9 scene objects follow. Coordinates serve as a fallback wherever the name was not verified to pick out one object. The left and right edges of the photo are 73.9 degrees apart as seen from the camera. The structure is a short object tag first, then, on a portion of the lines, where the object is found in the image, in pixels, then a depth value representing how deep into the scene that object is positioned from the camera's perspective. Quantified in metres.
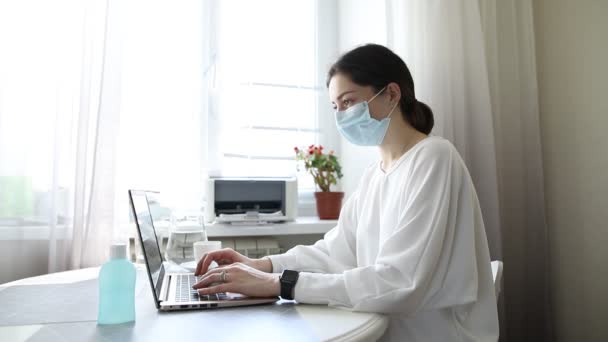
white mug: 1.21
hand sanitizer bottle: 0.72
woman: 0.86
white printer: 1.82
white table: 0.68
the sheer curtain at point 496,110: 1.86
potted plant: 2.01
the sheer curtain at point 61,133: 1.57
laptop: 0.82
